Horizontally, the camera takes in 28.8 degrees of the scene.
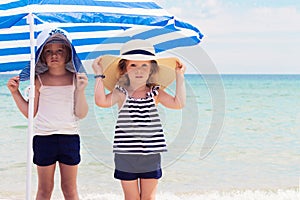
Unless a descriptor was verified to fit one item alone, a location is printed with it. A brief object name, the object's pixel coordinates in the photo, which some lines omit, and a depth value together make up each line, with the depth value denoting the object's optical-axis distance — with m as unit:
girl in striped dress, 3.77
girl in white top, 3.92
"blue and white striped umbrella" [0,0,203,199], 3.41
